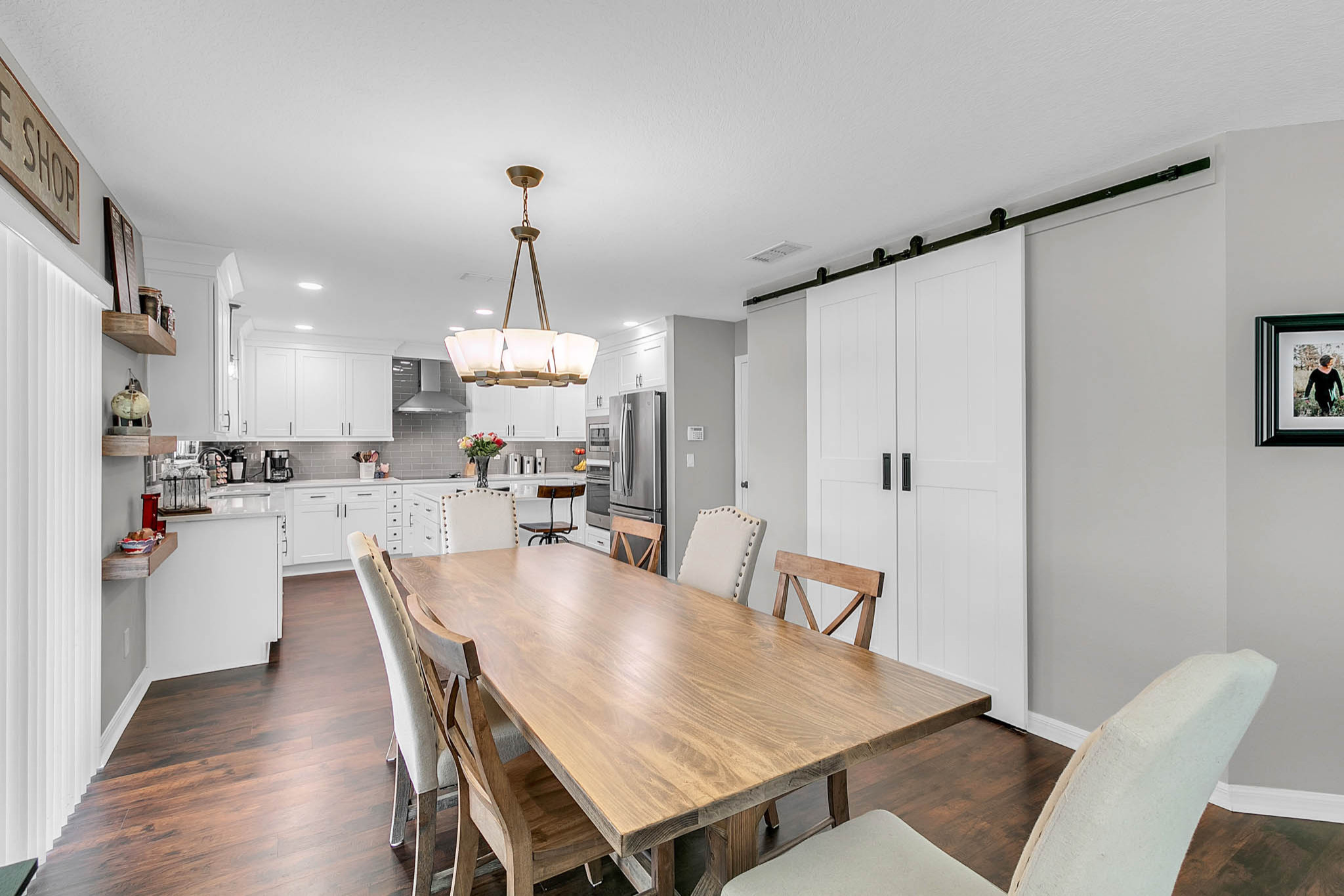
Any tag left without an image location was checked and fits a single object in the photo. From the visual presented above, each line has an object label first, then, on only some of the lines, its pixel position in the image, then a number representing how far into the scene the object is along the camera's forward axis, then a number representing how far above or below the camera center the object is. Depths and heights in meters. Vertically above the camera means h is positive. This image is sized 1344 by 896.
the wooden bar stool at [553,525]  4.77 -0.61
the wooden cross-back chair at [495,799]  1.18 -0.81
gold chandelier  2.47 +0.39
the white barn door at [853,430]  3.40 +0.10
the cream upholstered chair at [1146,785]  0.72 -0.41
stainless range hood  6.61 +0.53
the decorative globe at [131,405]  2.74 +0.20
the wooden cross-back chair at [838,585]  1.79 -0.45
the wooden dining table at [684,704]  1.04 -0.57
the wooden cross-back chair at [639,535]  2.96 -0.45
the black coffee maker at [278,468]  6.18 -0.18
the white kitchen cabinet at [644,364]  5.42 +0.76
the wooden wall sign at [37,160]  1.64 +0.87
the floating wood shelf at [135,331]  2.55 +0.51
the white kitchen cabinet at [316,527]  5.83 -0.75
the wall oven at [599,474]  6.01 -0.26
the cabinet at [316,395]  5.96 +0.55
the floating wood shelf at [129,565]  2.52 -0.48
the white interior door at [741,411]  5.50 +0.32
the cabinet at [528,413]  7.04 +0.41
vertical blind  1.73 -0.31
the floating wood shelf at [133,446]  2.58 +0.02
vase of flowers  4.88 -0.01
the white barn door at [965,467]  2.80 -0.10
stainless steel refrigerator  5.30 -0.08
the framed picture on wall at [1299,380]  2.09 +0.22
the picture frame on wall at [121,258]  2.62 +0.86
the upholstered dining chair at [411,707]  1.57 -0.69
